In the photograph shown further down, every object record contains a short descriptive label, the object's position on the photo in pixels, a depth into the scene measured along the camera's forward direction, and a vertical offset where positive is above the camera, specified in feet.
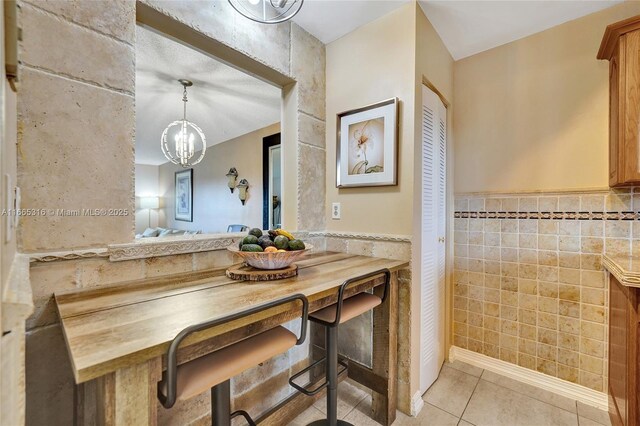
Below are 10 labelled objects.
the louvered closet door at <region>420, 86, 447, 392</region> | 5.96 -0.54
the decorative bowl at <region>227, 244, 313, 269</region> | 4.01 -0.69
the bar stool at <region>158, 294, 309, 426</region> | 2.27 -1.55
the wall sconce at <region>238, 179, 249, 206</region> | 13.75 +1.17
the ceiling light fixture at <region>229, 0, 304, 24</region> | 4.57 +3.45
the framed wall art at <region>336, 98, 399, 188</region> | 5.55 +1.40
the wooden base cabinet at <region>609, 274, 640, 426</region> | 4.11 -2.35
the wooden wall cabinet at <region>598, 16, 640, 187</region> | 4.69 +1.94
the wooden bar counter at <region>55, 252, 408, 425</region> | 2.06 -0.98
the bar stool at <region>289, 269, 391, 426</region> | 4.20 -1.68
